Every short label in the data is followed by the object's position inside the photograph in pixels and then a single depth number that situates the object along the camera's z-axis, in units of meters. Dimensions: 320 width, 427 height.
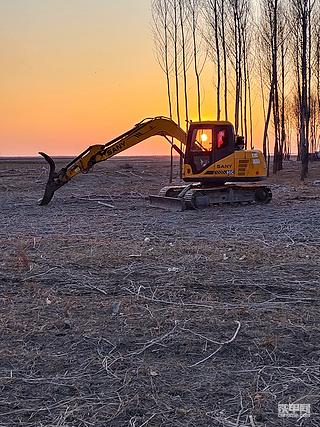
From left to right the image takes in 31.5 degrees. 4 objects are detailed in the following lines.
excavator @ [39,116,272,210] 16.55
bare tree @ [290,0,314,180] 27.50
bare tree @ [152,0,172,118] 32.65
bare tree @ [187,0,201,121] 32.34
